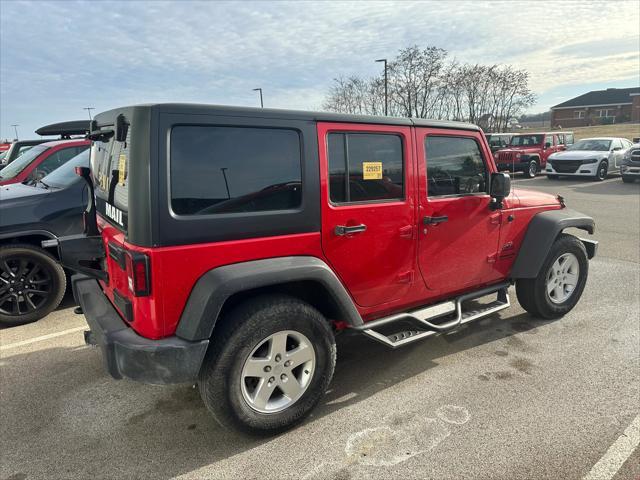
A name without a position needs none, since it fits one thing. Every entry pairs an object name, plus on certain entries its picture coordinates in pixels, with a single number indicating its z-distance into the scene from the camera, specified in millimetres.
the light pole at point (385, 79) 23797
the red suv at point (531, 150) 18625
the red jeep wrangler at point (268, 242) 2293
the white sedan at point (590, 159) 16625
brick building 67688
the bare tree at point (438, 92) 26953
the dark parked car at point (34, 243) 4332
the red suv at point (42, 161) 5398
